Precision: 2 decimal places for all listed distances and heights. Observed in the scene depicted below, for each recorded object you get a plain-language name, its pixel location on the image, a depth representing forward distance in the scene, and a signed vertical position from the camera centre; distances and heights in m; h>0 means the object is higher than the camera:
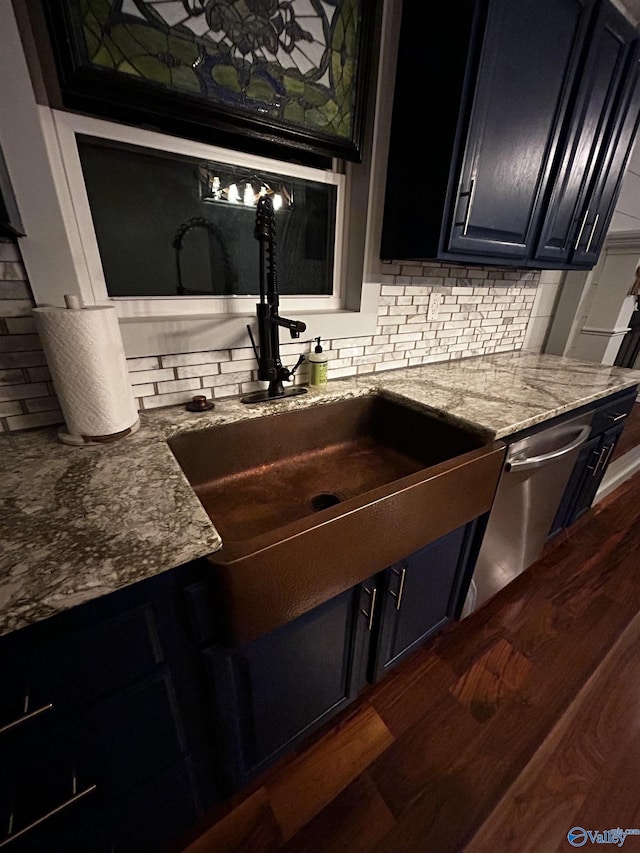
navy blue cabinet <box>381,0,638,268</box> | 1.02 +0.52
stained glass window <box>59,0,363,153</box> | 0.76 +0.52
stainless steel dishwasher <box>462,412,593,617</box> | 1.17 -0.77
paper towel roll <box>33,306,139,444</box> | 0.73 -0.21
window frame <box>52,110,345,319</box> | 0.87 +0.24
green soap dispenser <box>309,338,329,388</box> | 1.30 -0.32
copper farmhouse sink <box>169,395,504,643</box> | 0.64 -0.55
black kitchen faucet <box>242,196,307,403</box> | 0.96 -0.13
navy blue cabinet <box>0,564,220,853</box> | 0.50 -0.71
